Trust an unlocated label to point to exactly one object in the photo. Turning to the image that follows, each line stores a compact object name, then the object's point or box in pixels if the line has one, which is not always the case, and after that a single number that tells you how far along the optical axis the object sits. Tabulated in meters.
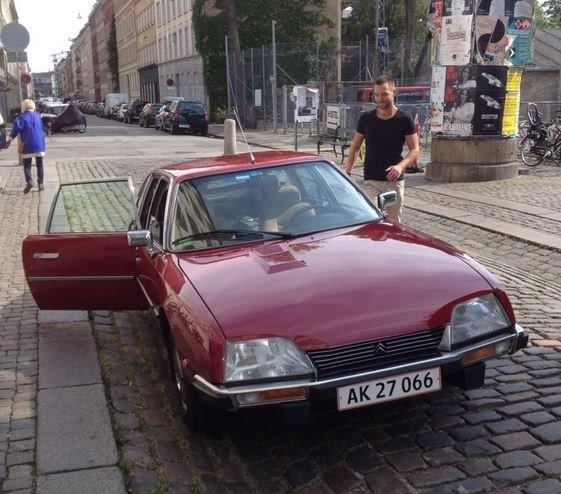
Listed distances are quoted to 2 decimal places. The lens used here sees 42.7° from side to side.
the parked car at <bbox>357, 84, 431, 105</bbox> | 28.11
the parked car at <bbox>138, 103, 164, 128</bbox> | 45.22
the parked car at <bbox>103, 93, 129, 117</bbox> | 68.56
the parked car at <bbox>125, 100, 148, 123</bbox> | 52.62
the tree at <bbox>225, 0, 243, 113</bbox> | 39.72
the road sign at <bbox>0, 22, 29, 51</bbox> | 14.35
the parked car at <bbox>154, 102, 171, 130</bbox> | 39.66
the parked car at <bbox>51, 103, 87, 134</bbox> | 39.47
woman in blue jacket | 14.09
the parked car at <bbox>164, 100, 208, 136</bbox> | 36.25
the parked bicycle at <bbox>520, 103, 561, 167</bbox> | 16.19
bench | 20.34
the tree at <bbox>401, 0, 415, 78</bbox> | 39.25
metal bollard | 19.02
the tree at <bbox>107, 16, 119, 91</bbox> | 111.75
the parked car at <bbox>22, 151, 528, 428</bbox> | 3.41
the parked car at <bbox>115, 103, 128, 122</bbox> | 57.02
